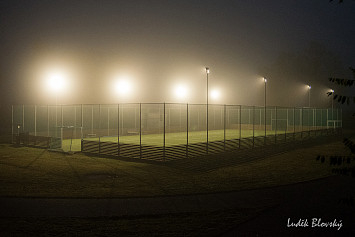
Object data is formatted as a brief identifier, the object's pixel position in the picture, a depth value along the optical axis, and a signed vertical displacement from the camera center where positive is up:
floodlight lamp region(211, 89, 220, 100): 50.26 +4.25
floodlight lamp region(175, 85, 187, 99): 42.10 +3.96
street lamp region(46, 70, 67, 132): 28.91 +3.88
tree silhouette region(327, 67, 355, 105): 3.15 +0.38
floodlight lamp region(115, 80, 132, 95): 36.94 +3.96
